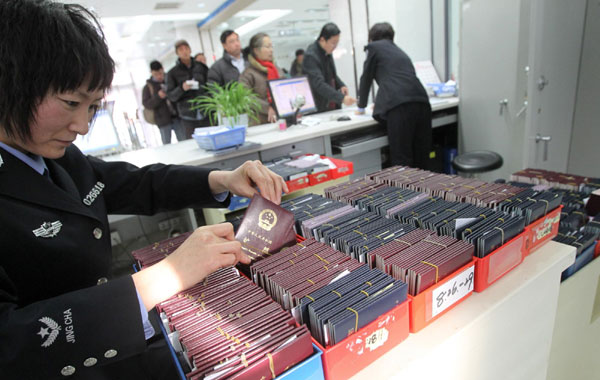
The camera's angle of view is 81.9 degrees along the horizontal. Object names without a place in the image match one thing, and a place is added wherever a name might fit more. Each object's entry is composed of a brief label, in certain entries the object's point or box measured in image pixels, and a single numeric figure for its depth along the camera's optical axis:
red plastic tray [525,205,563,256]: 0.96
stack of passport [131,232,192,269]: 0.92
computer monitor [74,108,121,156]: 2.50
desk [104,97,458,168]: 2.37
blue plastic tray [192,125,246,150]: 2.32
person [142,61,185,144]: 4.73
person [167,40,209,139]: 4.32
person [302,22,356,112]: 3.51
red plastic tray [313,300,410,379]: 0.64
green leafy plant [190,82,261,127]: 2.56
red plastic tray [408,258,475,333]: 0.76
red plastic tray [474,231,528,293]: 0.84
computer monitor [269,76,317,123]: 3.11
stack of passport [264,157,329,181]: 2.14
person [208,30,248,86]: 3.86
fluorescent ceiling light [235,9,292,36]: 7.71
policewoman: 0.59
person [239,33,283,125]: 3.58
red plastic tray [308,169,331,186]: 2.19
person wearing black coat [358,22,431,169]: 2.86
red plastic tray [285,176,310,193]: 2.12
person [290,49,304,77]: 5.52
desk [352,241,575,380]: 0.73
